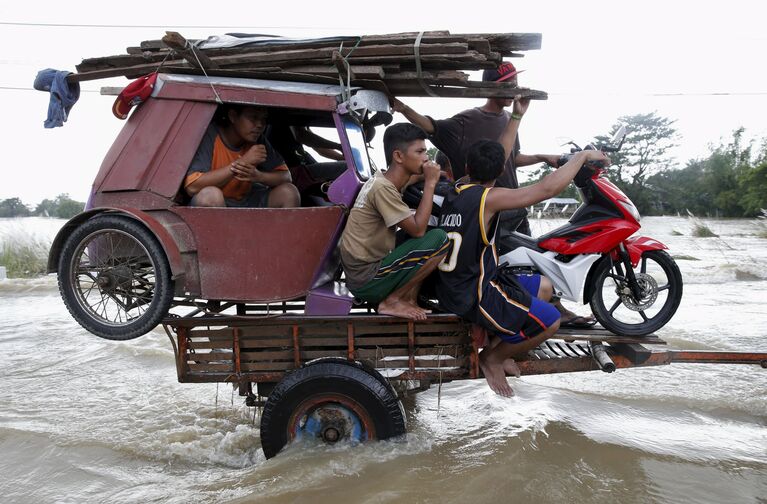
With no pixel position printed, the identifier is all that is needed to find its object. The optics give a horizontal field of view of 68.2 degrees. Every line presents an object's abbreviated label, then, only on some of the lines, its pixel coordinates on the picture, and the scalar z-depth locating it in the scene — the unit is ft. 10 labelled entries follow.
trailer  10.94
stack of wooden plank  10.96
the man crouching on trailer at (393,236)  10.75
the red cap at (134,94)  11.19
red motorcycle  12.25
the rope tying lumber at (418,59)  10.94
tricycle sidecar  10.93
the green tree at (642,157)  122.93
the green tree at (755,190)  98.99
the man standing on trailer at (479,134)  13.61
